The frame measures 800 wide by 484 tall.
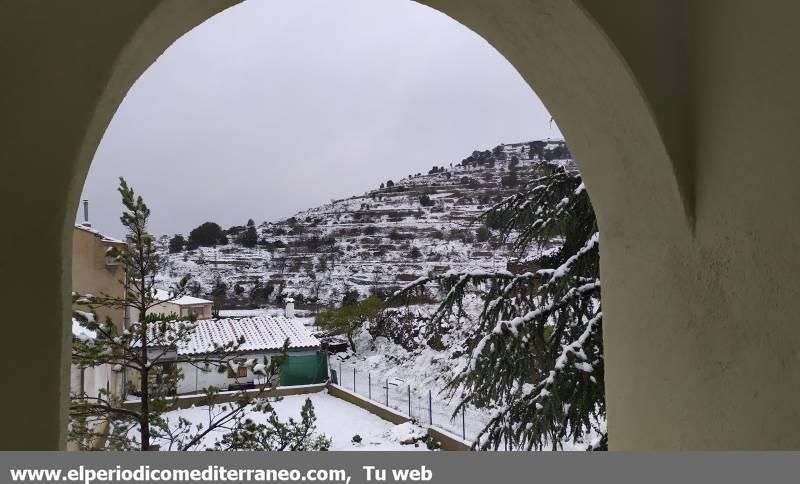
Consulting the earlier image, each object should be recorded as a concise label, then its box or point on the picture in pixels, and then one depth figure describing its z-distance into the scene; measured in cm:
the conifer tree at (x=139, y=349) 338
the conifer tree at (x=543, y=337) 303
